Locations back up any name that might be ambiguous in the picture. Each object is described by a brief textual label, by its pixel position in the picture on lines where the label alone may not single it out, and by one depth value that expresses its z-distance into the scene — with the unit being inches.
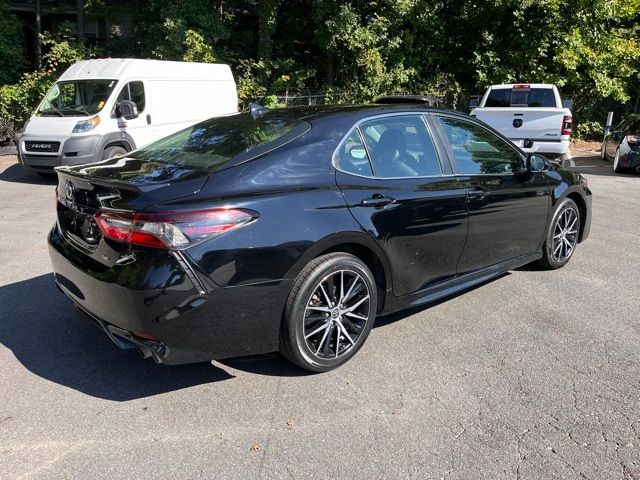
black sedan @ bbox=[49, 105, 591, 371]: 118.0
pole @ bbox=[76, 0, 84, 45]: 774.0
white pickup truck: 443.5
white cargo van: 405.4
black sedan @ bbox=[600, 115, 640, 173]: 490.9
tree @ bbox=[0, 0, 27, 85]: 660.1
